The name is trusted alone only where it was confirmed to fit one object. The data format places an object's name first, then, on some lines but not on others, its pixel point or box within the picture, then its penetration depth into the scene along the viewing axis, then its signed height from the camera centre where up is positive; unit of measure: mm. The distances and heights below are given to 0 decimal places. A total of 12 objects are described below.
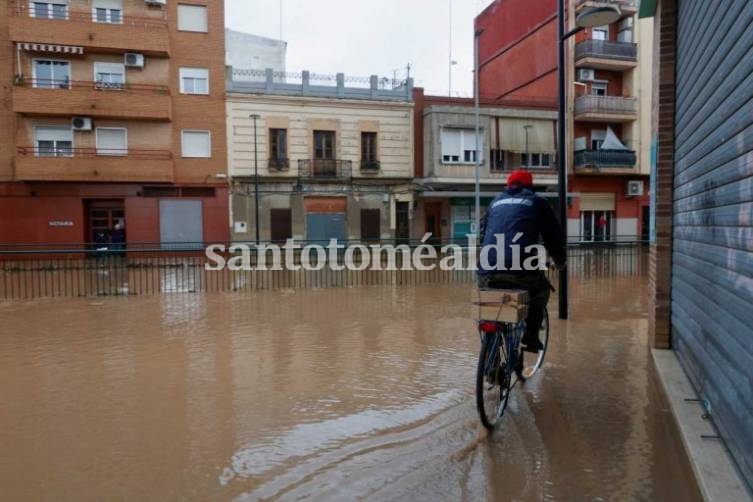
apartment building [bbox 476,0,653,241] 27906 +5665
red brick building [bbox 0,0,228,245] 22984 +4311
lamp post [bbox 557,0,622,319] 7461 +1339
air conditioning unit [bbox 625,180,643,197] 29305 +1774
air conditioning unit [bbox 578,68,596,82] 28281 +7148
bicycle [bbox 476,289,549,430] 3988 -903
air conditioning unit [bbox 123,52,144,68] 23672 +6756
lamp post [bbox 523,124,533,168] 28125 +3289
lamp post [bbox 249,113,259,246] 24891 +2192
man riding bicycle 4375 -70
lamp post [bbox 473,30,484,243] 24531 +3291
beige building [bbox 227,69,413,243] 25266 +3095
